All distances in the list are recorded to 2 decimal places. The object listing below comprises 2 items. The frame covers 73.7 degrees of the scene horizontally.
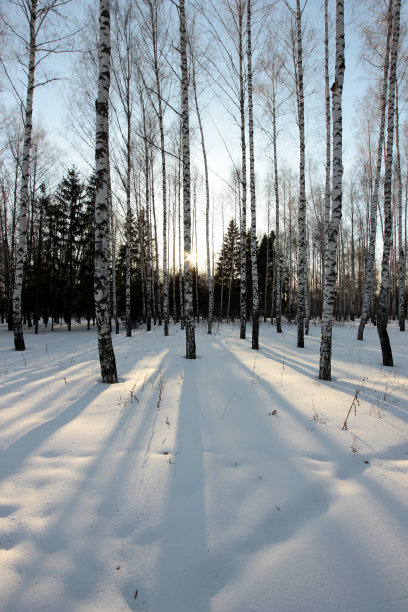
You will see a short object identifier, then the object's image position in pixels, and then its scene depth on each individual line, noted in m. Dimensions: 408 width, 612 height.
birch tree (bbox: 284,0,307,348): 8.44
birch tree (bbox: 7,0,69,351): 8.98
